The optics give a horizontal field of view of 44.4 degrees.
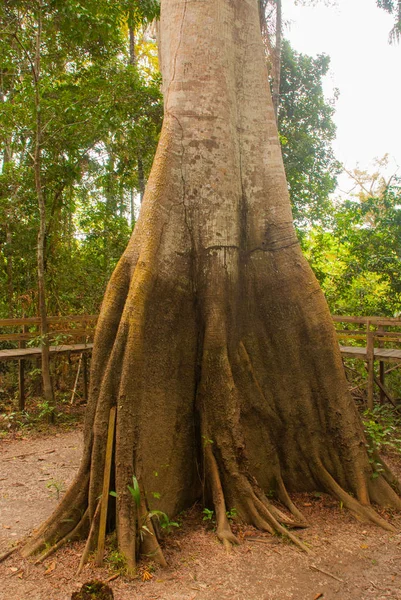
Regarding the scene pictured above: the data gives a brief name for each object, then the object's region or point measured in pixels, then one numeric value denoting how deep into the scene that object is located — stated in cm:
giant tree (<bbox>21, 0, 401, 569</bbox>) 381
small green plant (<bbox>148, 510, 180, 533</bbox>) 355
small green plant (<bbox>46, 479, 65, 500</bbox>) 489
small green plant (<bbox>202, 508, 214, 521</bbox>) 382
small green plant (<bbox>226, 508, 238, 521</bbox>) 380
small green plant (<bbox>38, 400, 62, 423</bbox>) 732
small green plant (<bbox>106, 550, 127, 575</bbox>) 321
